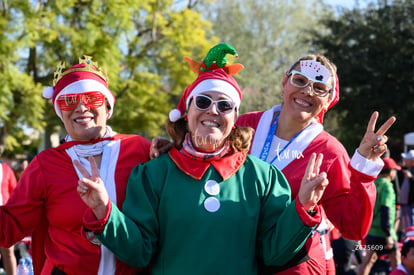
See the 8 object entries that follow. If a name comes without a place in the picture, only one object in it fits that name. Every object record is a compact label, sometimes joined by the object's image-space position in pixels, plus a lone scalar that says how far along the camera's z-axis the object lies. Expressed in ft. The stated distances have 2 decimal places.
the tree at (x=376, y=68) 67.21
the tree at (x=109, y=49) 42.80
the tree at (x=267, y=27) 82.17
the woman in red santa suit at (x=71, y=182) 8.94
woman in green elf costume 7.81
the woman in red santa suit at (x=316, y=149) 9.27
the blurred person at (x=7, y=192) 20.35
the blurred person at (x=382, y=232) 22.20
